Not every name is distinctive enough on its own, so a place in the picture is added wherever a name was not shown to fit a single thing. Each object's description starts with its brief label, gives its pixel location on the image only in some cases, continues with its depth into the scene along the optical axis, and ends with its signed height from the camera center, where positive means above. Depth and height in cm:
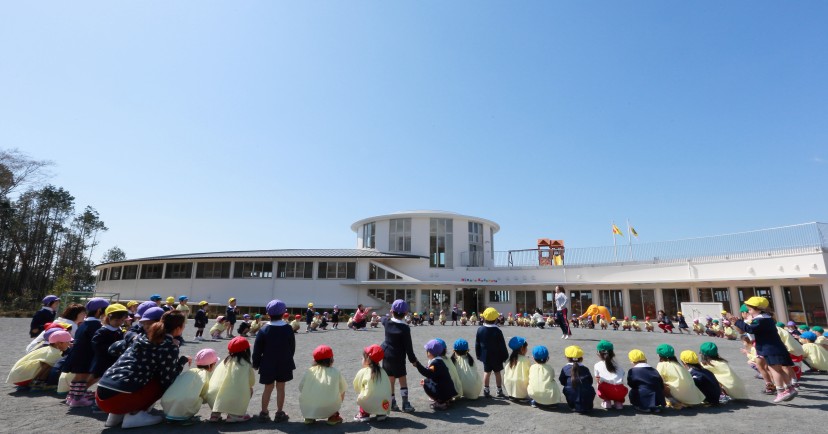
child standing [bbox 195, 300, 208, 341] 1437 -117
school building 2403 +123
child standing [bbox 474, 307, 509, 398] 662 -100
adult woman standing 1479 -60
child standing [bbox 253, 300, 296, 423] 523 -89
